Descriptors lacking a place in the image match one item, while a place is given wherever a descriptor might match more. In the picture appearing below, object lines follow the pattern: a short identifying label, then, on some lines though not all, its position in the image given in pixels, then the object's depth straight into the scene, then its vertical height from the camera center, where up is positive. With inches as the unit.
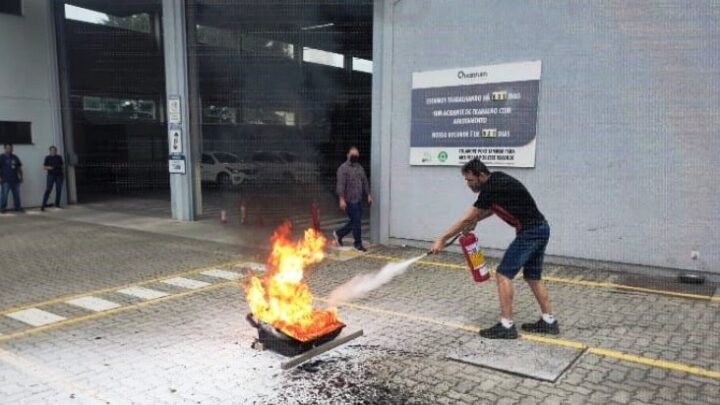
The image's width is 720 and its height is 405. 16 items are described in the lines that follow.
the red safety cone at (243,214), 458.6 -63.7
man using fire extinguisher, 178.7 -28.7
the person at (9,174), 506.3 -31.2
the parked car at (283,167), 419.5 -19.8
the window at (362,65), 366.4 +58.4
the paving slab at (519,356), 153.9 -67.9
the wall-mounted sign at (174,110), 451.8 +30.2
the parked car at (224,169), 587.9 -30.4
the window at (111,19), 585.6 +153.3
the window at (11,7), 511.2 +138.0
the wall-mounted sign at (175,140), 452.4 +3.6
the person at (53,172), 536.1 -30.4
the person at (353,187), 329.1 -27.2
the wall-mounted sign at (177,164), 457.1 -17.8
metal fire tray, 163.3 -63.6
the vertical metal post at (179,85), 444.8 +52.4
